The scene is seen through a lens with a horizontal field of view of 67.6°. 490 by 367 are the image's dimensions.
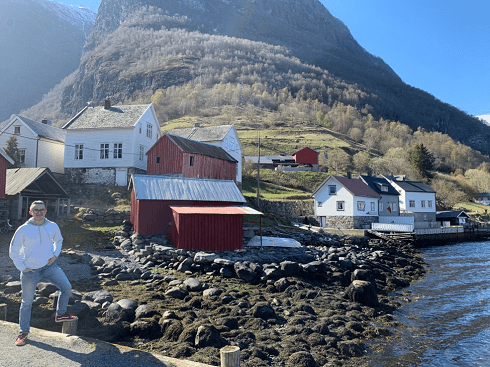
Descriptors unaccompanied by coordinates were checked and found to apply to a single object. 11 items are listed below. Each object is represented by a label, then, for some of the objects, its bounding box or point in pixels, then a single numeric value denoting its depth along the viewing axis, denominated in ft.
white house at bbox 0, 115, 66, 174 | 127.65
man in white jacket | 23.90
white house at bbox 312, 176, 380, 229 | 152.76
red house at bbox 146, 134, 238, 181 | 110.42
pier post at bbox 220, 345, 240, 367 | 20.31
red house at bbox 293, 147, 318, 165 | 275.18
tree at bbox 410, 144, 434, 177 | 264.93
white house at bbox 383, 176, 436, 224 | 193.57
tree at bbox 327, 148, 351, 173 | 271.10
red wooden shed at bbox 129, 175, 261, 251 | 73.00
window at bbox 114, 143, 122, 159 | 125.70
